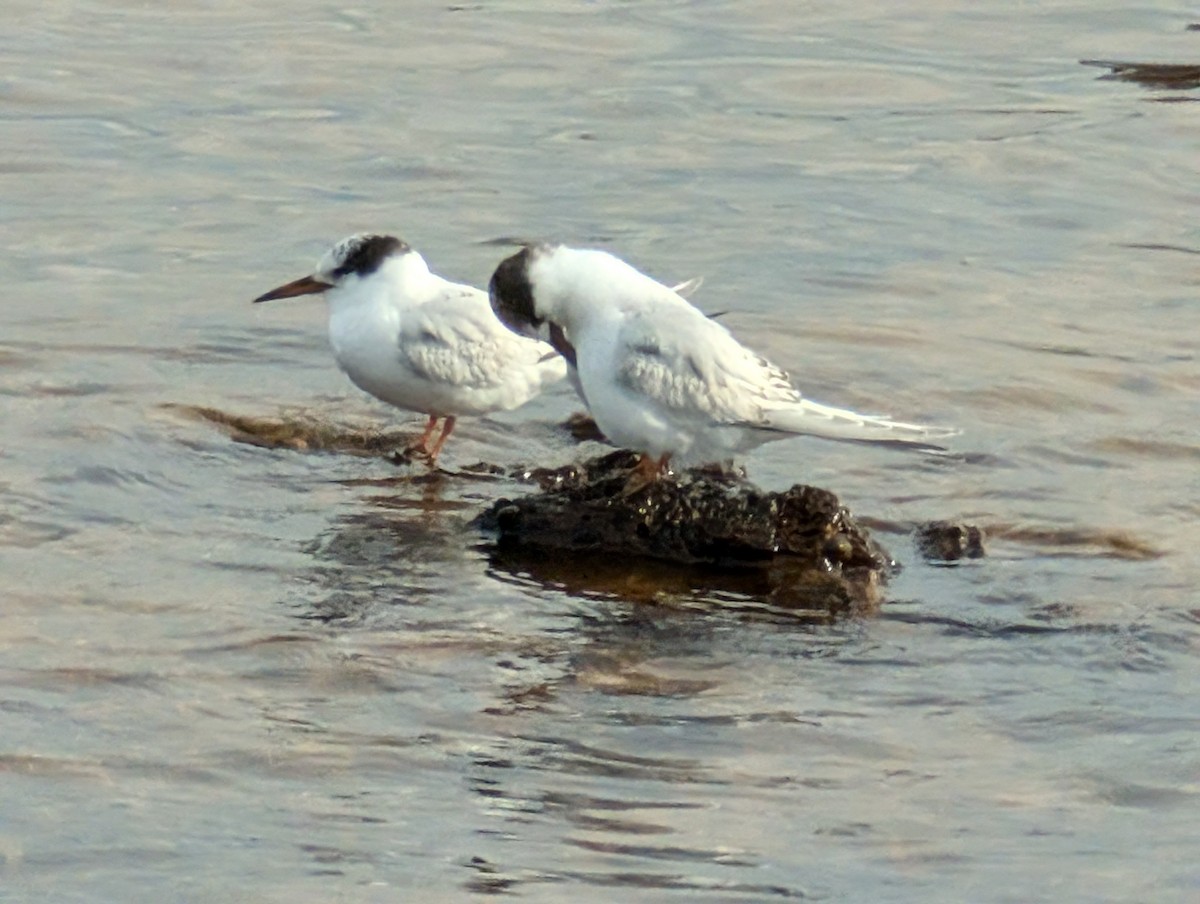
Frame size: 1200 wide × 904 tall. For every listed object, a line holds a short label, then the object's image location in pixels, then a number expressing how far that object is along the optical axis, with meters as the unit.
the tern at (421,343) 13.96
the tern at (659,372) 12.40
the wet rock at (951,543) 12.26
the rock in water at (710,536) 11.91
